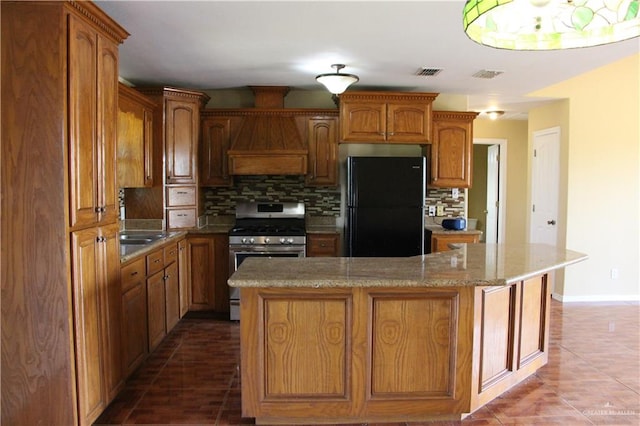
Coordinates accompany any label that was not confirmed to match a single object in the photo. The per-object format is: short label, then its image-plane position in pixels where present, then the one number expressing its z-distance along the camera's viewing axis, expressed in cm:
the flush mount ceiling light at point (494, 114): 559
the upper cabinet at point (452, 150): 450
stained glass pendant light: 164
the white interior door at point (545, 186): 502
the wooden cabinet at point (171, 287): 350
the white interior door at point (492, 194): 667
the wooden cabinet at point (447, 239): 431
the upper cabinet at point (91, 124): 201
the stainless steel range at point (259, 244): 407
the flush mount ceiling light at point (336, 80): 348
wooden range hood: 428
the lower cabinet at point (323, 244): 425
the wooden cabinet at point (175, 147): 404
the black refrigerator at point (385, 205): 421
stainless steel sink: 351
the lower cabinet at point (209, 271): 417
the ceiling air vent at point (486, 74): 381
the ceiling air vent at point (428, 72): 371
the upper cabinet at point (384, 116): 425
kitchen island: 219
